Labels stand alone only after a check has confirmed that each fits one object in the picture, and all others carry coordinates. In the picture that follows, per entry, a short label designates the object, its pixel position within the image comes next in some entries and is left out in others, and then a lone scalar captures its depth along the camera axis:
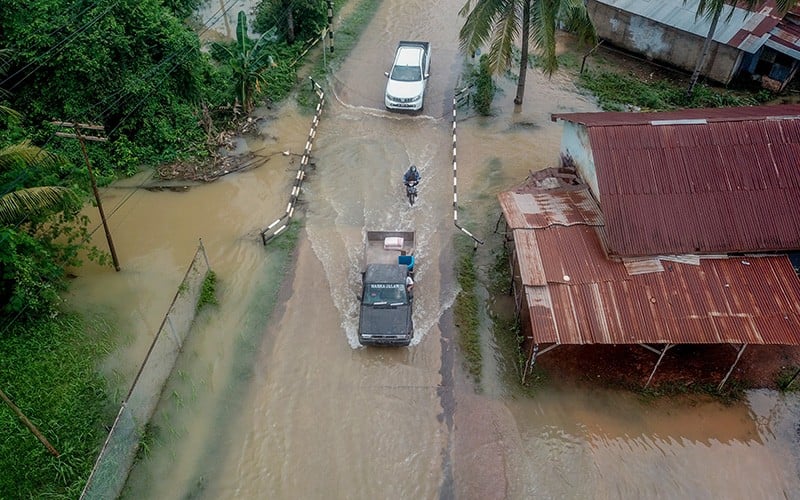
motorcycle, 20.72
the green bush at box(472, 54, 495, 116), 26.05
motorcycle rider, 20.56
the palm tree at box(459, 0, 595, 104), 21.45
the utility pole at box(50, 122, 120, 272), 15.19
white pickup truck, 25.38
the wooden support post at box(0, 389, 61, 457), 11.61
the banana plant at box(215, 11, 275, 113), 24.75
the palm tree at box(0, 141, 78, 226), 14.79
